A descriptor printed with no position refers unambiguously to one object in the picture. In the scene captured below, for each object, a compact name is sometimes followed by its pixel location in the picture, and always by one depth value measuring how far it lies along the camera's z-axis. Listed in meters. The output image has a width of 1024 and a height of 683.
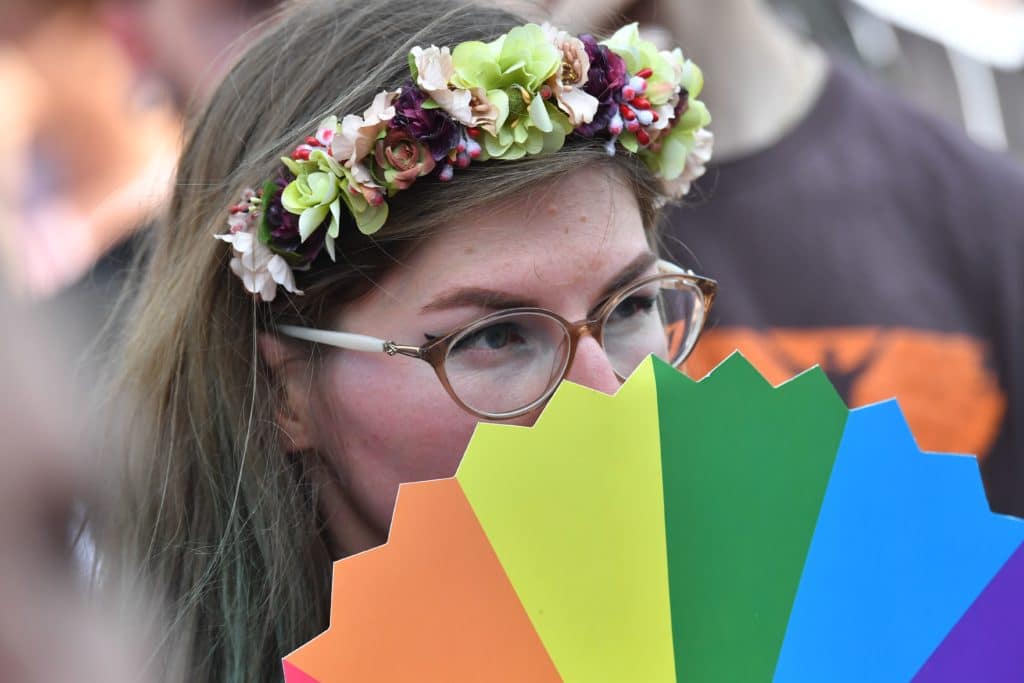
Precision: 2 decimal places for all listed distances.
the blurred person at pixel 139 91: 2.02
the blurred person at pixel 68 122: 2.73
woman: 1.84
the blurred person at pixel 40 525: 1.19
